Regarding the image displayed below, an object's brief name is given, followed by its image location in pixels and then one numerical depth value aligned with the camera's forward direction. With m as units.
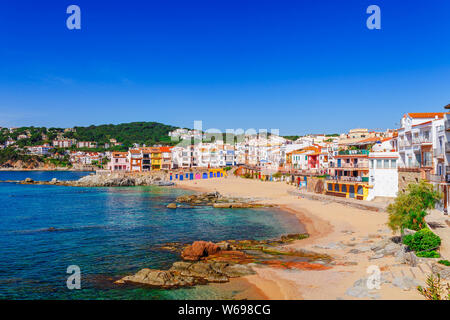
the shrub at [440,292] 12.28
